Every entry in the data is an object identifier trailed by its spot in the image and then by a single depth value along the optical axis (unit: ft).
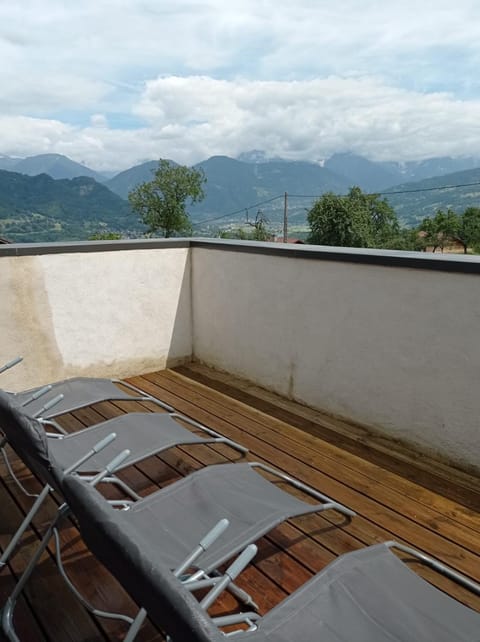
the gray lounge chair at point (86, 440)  4.35
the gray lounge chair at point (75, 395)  7.26
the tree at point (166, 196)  149.48
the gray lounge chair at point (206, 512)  4.20
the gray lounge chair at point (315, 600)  2.40
